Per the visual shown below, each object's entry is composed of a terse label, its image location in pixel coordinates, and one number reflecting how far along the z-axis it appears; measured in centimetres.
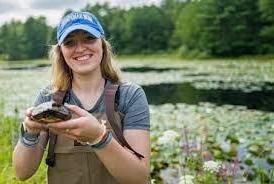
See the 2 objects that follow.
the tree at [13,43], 9530
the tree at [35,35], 9606
